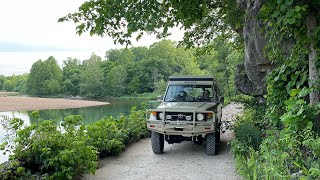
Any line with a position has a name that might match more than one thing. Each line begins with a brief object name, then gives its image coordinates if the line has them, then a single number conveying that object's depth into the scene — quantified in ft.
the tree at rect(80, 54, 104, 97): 269.03
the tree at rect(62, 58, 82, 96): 292.20
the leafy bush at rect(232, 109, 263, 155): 21.35
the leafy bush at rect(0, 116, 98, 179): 17.01
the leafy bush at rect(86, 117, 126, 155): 24.41
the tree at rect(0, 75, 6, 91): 435.45
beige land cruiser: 23.88
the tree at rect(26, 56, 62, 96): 283.18
